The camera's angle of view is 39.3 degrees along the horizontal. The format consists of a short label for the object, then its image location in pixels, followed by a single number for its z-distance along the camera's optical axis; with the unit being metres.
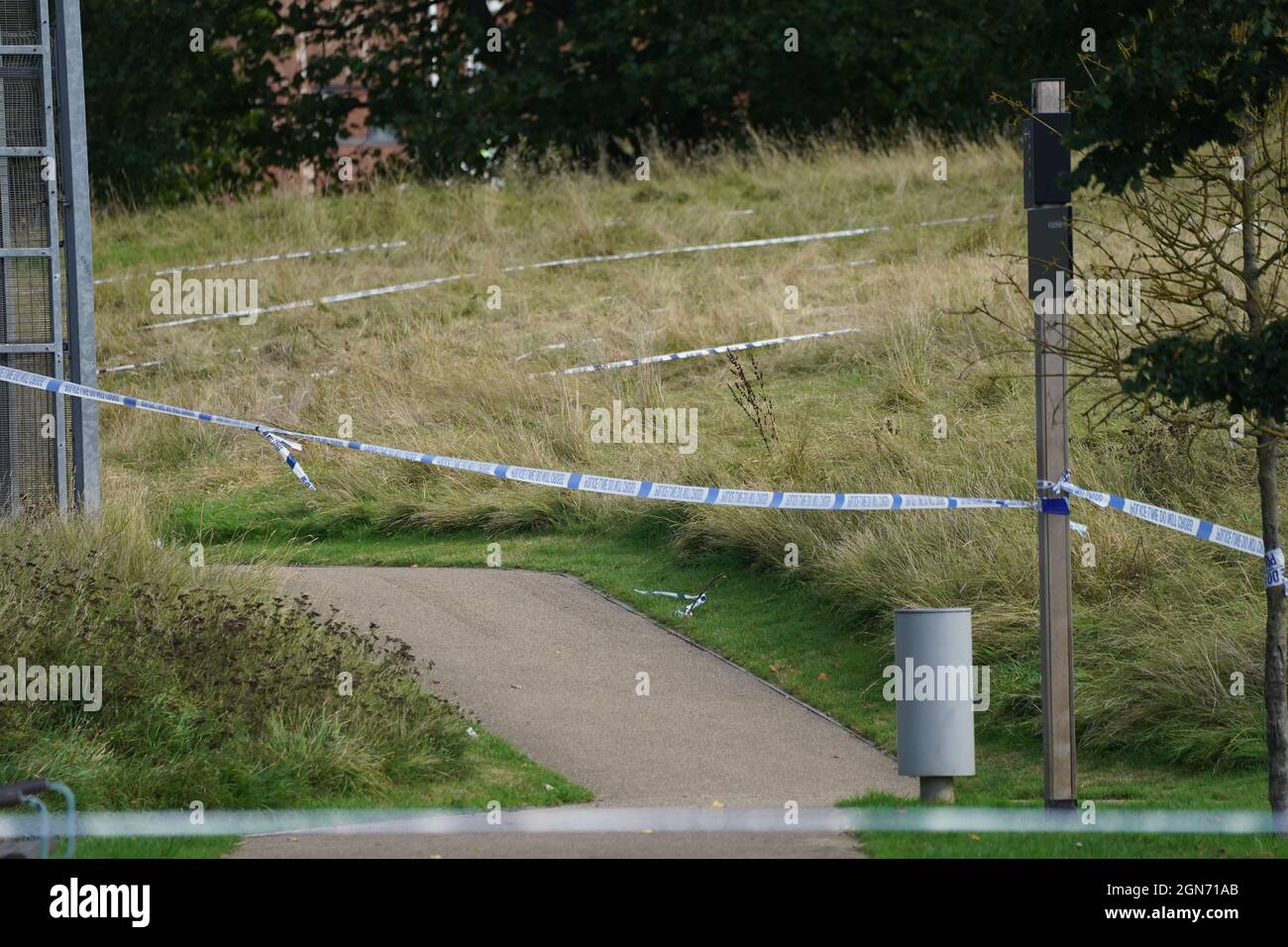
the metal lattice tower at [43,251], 11.07
